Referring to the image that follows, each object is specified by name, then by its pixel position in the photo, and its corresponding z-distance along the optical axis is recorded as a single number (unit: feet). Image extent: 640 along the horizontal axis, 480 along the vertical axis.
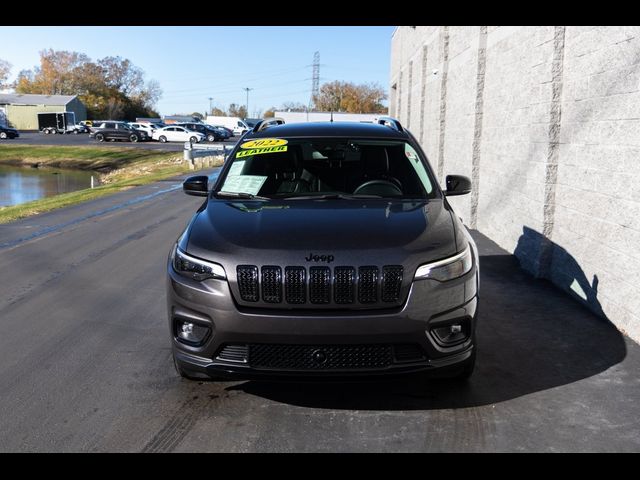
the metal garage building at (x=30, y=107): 302.86
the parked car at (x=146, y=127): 196.50
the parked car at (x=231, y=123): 239.09
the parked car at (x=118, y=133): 192.95
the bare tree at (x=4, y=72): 424.87
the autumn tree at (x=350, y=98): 340.39
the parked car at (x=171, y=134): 191.42
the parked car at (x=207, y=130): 189.26
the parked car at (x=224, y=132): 194.39
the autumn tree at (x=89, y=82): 370.73
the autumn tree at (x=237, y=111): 477.77
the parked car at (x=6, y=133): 220.23
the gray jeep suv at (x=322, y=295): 11.75
